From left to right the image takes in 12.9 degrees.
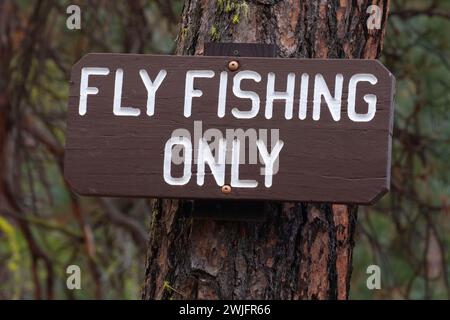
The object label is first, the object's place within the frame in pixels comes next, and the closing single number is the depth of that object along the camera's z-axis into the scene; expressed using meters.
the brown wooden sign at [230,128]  2.82
